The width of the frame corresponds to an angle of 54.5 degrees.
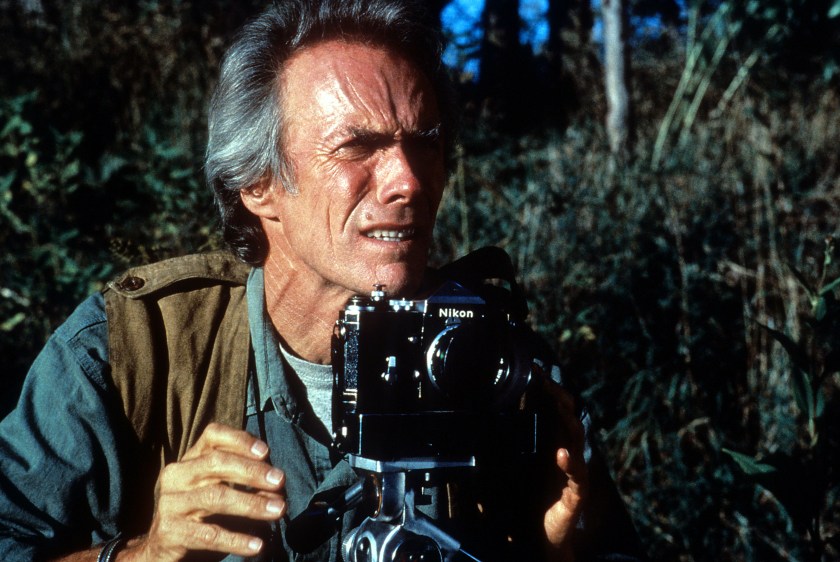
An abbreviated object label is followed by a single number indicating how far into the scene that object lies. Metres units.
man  1.88
